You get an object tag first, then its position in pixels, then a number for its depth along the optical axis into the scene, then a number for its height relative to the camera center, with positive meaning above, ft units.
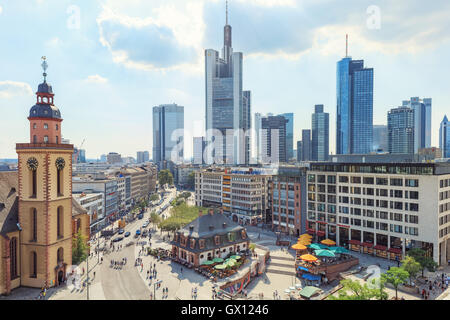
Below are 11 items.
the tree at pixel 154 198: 451.28 -64.10
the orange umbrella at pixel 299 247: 202.50 -64.14
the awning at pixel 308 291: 148.61 -70.81
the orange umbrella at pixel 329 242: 221.46 -65.95
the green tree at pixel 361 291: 113.48 -54.83
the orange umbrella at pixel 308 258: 179.91 -63.80
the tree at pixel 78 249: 170.90 -55.26
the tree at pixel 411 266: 155.63 -59.75
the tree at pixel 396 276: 141.18 -59.53
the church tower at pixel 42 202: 147.17 -23.08
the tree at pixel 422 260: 171.12 -61.83
